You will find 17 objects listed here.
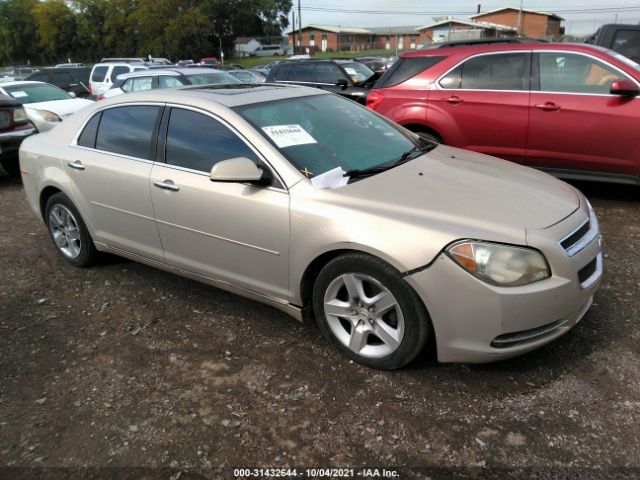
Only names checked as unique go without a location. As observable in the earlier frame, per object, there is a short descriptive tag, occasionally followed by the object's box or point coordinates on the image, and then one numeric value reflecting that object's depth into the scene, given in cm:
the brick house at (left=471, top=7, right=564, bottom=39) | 6107
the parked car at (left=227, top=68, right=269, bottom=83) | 1623
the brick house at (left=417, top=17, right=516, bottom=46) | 3967
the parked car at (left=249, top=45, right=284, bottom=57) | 6512
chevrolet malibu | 253
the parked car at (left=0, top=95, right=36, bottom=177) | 785
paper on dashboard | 296
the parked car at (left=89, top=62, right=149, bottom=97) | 1619
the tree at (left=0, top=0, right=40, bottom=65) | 7319
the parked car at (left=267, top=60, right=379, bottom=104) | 1072
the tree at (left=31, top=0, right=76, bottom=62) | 6688
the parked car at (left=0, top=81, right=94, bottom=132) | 909
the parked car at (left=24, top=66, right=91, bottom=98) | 1742
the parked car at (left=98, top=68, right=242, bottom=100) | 1051
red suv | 526
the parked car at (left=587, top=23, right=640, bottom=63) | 780
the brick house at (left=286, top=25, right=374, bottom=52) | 8314
